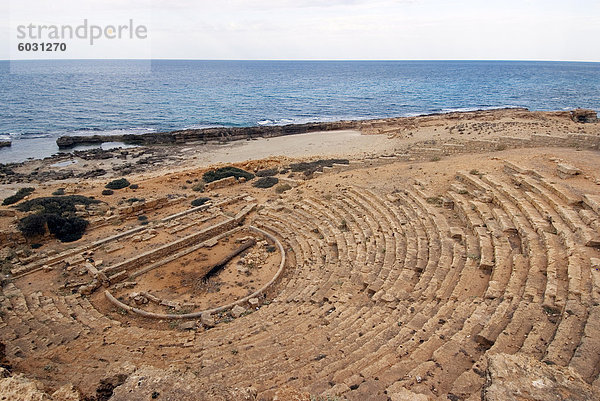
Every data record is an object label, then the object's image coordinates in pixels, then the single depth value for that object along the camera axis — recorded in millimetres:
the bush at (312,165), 26875
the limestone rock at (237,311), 12188
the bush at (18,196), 22828
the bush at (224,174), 27266
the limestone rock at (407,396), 5695
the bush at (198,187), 25088
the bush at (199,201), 22064
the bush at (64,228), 17797
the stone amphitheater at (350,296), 6375
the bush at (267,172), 28406
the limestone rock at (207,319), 11688
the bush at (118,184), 26391
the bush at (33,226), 17297
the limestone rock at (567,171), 14373
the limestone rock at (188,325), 11609
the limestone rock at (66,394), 6386
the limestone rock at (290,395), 5479
